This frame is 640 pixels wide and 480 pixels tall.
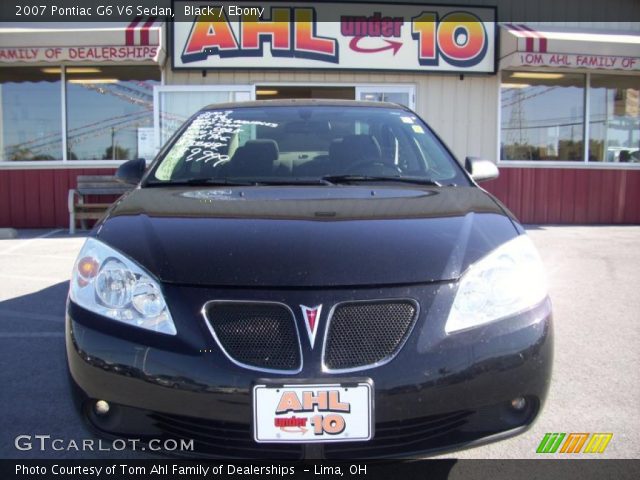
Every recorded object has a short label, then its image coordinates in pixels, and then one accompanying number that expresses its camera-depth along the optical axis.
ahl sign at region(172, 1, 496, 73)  9.05
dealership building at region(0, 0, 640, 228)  9.02
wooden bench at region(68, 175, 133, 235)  8.85
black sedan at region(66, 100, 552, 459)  1.76
